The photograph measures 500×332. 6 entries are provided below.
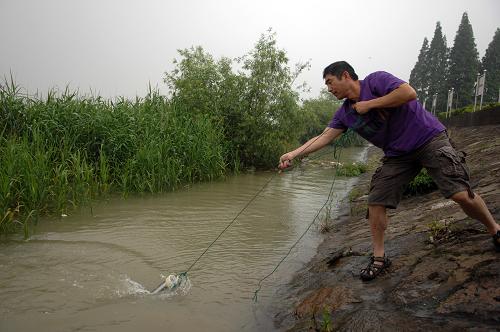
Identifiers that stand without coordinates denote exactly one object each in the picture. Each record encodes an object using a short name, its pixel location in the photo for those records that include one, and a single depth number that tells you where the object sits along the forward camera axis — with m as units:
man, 2.63
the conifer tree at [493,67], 38.97
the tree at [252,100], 13.21
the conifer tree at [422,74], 46.59
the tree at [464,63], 38.84
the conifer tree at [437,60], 44.62
